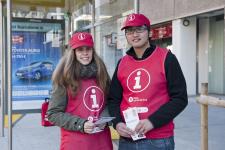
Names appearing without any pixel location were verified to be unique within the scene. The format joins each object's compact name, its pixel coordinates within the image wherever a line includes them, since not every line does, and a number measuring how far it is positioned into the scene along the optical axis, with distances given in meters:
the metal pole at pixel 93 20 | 7.23
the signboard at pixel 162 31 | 16.19
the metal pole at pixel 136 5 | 5.17
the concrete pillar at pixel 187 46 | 14.98
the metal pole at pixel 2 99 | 7.37
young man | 2.59
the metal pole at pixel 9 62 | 5.20
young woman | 2.88
